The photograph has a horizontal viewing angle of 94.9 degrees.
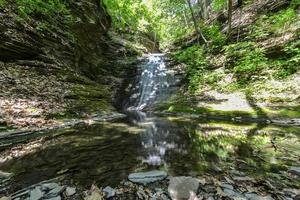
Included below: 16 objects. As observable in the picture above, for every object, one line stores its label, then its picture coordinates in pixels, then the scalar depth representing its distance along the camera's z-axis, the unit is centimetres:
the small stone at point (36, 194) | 212
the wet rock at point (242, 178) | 244
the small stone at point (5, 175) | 257
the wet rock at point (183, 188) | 210
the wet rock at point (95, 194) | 212
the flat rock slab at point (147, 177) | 247
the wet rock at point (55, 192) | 216
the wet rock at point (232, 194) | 208
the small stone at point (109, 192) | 218
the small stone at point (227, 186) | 227
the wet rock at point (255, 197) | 205
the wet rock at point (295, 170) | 259
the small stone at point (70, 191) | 219
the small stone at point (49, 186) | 230
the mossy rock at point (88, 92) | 706
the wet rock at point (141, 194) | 215
